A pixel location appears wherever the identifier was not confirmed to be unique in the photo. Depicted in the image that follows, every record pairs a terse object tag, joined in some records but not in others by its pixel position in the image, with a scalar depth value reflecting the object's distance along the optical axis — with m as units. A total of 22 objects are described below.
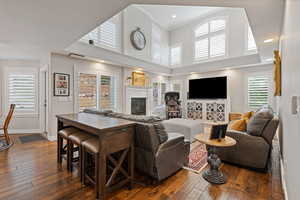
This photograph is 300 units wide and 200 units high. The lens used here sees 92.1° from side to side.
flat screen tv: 6.05
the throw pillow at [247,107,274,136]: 2.34
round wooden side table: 2.09
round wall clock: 5.86
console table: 1.67
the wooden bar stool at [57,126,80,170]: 2.38
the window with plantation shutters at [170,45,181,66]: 7.64
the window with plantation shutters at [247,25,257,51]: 5.33
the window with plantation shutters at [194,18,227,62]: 6.15
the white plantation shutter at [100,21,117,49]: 4.86
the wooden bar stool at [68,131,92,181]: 2.02
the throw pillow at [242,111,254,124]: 2.97
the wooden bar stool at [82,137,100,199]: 1.70
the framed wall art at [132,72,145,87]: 5.98
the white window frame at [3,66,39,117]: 4.58
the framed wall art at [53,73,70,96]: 4.00
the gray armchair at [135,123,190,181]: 1.97
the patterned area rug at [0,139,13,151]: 3.33
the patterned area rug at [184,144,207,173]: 2.51
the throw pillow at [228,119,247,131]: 2.75
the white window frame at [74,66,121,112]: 4.39
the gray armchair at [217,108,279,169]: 2.31
